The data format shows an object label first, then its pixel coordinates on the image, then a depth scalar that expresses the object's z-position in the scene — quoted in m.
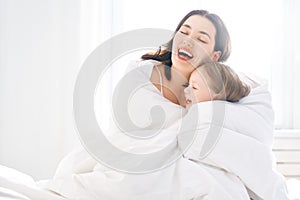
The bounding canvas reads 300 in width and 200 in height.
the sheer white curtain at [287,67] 2.44
